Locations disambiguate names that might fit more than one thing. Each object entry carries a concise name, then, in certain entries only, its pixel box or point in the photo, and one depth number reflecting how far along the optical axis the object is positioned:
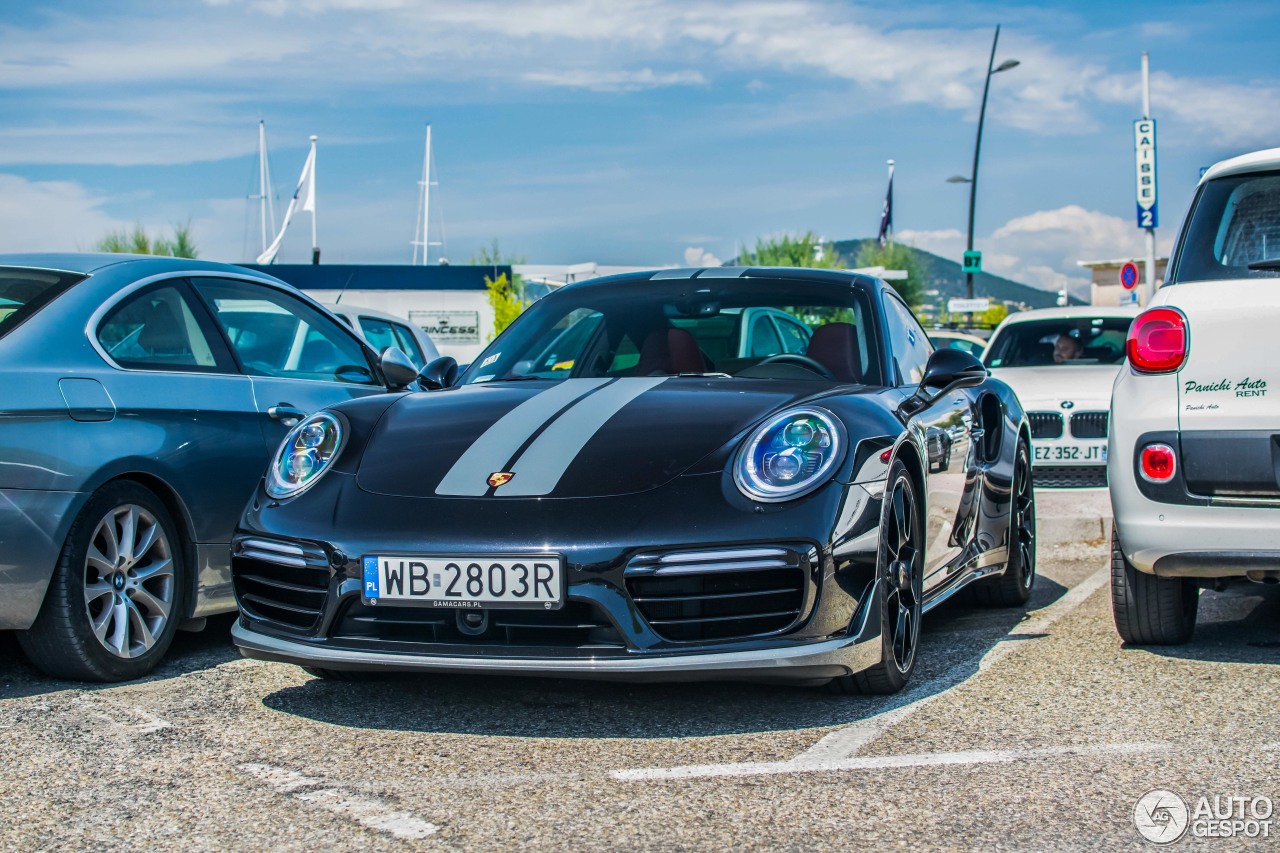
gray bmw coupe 4.20
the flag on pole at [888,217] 45.25
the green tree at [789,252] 66.50
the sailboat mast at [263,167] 67.88
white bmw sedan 9.13
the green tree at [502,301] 53.28
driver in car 10.51
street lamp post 31.47
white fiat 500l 4.27
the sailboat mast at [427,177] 75.31
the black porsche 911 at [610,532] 3.58
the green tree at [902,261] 64.94
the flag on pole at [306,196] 60.25
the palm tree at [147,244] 52.09
